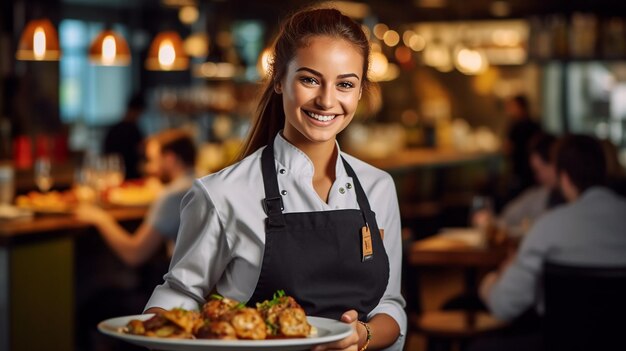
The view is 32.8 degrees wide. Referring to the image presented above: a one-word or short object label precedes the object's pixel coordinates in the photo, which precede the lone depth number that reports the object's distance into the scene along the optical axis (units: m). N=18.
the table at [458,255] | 5.58
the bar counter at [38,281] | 5.69
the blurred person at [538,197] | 6.20
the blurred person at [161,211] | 5.56
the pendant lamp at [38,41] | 7.26
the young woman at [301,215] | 2.14
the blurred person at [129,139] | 10.73
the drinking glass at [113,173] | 7.36
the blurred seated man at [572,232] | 4.40
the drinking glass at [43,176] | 7.28
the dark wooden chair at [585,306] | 3.94
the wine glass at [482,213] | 5.75
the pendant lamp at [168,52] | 8.94
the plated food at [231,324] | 1.84
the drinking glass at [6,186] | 6.67
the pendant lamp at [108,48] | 8.23
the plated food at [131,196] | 7.00
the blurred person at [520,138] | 11.16
